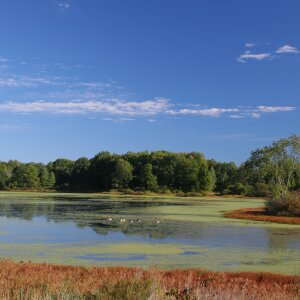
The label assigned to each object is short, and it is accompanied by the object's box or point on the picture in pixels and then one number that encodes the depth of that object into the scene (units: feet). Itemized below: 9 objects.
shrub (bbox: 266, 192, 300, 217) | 138.62
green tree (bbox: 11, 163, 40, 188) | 402.31
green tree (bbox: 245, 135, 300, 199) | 167.12
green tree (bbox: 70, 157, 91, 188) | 417.02
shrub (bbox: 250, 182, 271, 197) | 316.60
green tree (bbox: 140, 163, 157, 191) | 369.50
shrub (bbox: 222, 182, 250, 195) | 332.19
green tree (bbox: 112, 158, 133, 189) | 371.15
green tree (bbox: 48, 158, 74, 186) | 439.22
